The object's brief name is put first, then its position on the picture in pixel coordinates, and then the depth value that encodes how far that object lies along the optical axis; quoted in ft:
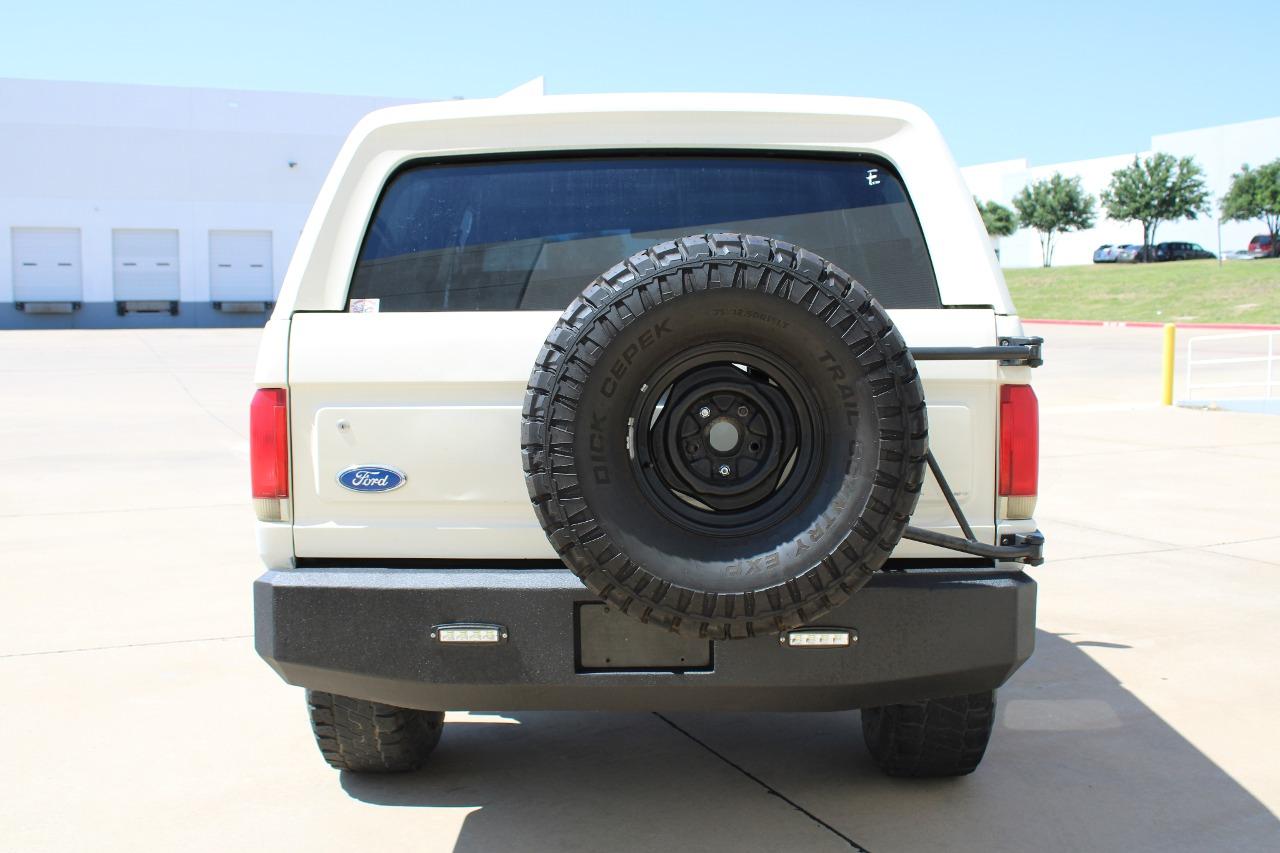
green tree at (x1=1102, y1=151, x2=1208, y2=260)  233.35
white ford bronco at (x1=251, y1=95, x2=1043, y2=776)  9.38
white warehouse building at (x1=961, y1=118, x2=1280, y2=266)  239.91
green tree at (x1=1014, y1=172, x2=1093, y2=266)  266.16
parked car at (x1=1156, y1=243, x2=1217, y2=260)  228.02
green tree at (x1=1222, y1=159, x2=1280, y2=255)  216.33
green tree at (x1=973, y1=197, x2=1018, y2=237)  295.89
